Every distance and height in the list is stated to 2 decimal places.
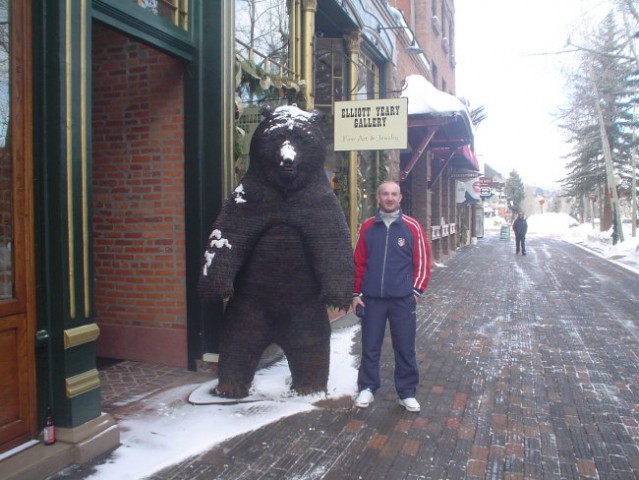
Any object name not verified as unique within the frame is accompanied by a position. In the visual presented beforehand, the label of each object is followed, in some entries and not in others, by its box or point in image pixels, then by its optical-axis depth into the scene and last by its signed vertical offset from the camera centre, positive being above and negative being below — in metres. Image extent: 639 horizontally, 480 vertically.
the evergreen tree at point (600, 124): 20.75 +5.17
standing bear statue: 4.03 -0.27
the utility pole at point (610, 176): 23.16 +1.86
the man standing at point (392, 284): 4.19 -0.48
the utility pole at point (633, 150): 16.40 +3.21
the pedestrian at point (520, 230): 20.39 -0.34
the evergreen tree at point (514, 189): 65.38 +3.71
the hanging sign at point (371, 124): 6.66 +1.17
